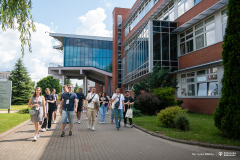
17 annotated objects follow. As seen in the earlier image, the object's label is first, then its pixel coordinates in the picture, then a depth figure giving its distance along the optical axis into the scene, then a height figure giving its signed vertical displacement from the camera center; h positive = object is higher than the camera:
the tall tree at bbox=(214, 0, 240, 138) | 6.34 +0.45
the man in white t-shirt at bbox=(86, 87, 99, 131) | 9.19 -0.55
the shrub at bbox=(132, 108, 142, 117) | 14.85 -1.40
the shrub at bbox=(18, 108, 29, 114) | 18.33 -1.59
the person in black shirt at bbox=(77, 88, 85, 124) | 11.57 -0.30
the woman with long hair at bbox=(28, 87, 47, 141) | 6.99 -0.50
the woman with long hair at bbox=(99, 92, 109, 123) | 12.34 -0.88
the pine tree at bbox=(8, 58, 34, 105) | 38.44 +1.87
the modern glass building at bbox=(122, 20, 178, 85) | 19.67 +4.93
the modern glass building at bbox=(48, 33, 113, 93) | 48.00 +9.43
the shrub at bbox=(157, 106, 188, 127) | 9.14 -0.93
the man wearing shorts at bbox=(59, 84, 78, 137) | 7.67 -0.47
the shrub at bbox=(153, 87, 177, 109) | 15.62 -0.13
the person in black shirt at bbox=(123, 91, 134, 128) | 10.79 -0.39
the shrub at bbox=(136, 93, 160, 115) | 15.17 -0.66
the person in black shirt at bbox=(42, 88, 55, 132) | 9.17 -0.34
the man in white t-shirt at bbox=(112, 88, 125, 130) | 9.47 -0.43
